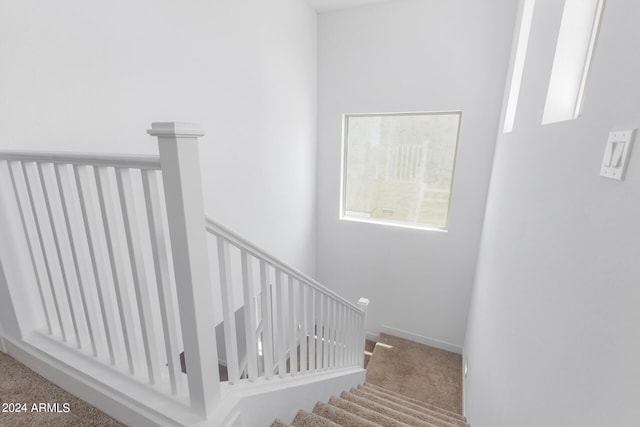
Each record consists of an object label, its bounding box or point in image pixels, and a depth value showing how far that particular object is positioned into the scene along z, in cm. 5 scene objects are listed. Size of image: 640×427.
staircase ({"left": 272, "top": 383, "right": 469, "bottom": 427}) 156
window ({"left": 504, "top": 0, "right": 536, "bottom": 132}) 224
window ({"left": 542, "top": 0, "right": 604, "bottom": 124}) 108
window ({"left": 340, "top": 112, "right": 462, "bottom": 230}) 353
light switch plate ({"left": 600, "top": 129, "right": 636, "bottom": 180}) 63
